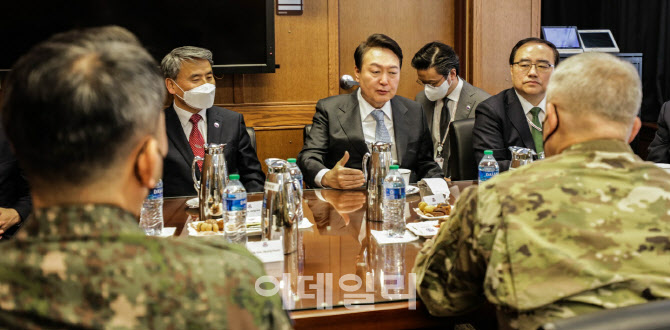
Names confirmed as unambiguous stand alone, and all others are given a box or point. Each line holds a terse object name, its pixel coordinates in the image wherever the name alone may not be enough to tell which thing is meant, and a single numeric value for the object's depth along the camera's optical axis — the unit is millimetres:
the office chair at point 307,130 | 3286
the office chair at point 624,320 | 882
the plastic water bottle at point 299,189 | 2072
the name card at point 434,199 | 2160
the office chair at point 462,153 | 3162
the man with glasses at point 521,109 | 3107
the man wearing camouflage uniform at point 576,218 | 1108
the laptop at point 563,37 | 5352
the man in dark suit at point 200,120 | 2979
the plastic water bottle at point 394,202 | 1932
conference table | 1360
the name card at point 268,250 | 1602
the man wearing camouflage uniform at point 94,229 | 801
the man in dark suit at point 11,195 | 2434
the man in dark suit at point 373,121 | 3148
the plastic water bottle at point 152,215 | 1986
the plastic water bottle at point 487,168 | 2516
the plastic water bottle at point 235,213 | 1792
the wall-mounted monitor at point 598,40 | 5465
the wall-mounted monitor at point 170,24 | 4102
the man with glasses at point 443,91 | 4160
